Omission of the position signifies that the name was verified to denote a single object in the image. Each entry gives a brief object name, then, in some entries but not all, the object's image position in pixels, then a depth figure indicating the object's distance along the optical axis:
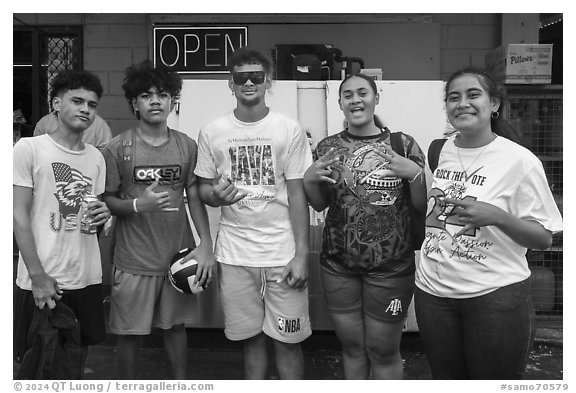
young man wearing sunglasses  2.96
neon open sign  5.42
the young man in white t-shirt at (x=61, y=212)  2.68
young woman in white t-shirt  2.30
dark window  5.80
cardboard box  5.01
